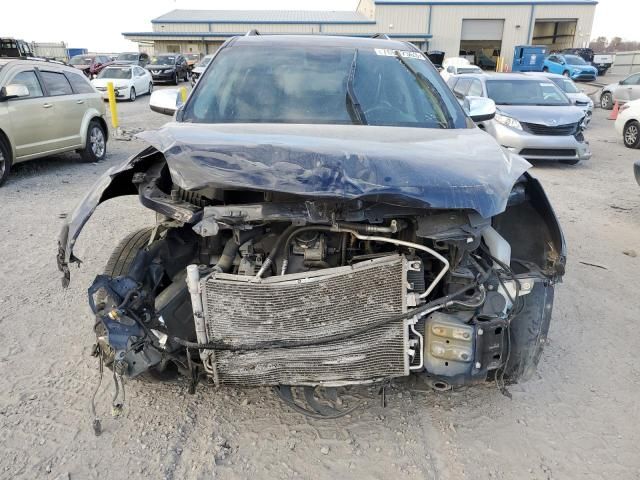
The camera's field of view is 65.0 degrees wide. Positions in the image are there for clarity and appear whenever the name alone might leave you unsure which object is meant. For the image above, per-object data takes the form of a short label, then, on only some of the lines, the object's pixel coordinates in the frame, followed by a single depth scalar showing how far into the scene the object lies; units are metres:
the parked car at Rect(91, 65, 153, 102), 18.93
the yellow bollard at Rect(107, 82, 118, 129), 12.49
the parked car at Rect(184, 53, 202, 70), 34.42
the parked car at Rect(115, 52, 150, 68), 28.07
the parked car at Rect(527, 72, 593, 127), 12.98
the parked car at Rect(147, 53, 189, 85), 26.66
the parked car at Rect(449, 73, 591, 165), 9.18
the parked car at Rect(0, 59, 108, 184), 7.22
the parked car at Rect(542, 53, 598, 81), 28.27
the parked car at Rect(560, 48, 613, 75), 35.59
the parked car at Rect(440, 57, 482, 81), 22.08
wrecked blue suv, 2.20
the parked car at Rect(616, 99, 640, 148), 11.09
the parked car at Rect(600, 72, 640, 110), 16.84
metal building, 41.31
